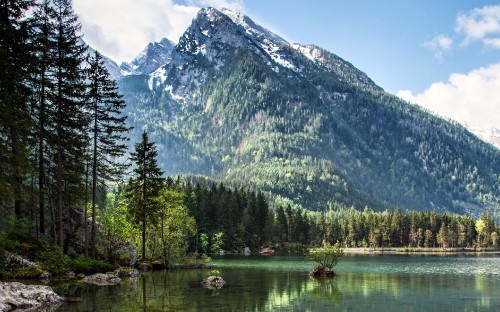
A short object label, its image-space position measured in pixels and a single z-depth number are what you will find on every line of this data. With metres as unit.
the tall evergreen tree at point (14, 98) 42.09
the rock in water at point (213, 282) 52.66
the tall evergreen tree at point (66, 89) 56.53
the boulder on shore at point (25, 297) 35.50
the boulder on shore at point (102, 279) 54.65
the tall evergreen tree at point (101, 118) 60.72
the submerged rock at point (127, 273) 63.55
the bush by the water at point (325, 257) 67.44
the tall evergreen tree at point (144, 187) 77.56
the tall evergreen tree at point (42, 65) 51.88
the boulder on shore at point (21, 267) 44.84
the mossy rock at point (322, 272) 67.04
